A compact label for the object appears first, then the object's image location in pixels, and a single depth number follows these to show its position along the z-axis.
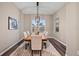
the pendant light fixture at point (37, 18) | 3.37
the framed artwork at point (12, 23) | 2.62
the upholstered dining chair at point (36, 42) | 2.09
